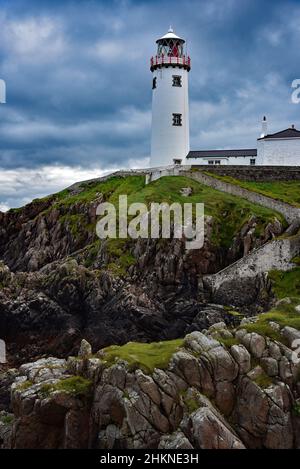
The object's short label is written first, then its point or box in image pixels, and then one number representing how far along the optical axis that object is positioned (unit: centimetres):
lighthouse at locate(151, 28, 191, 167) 8019
